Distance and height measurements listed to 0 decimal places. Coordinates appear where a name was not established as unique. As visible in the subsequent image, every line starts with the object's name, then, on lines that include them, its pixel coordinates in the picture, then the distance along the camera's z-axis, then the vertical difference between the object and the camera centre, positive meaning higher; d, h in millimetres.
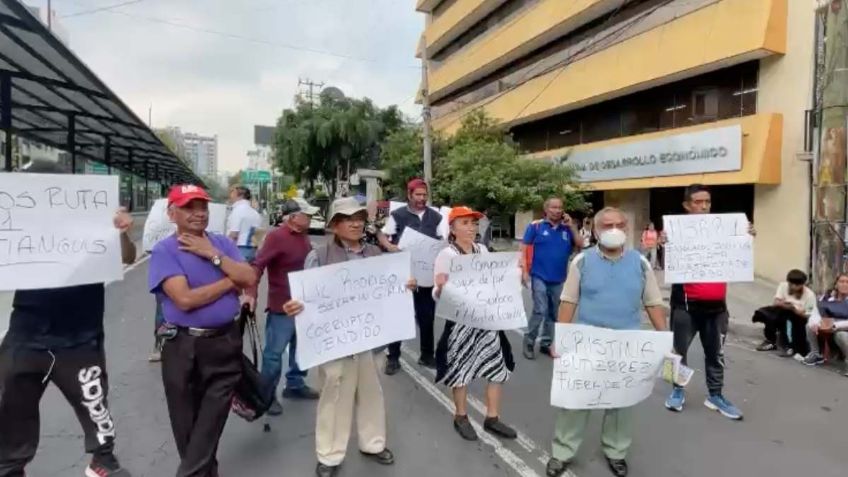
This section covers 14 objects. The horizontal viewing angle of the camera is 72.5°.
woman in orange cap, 4013 -956
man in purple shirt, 2857 -551
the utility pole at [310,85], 58131 +13661
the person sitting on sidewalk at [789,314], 6758 -1126
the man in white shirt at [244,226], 6426 -109
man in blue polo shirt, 6266 -424
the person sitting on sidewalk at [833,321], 6262 -1101
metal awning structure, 6676 +2095
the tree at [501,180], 16844 +1151
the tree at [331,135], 34656 +4955
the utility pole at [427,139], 20031 +2755
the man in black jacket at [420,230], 5789 -124
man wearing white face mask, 3559 -498
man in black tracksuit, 3016 -774
